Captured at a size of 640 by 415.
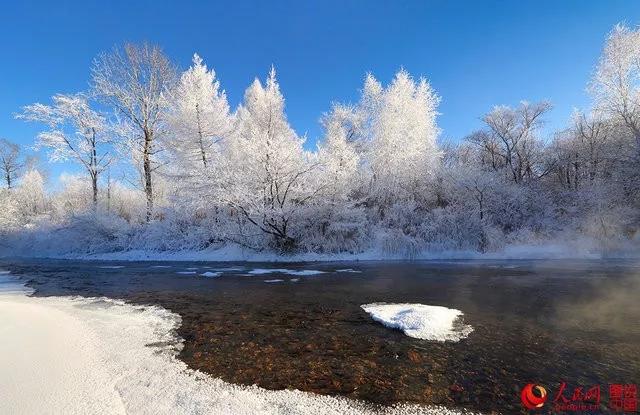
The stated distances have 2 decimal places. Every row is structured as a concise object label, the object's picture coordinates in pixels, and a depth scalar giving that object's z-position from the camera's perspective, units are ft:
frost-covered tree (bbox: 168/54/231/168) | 67.31
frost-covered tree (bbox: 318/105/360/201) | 60.49
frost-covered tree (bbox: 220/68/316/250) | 58.49
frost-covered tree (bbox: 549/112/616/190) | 75.82
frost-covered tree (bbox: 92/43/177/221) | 69.62
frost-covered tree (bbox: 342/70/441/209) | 73.26
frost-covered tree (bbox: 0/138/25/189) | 130.93
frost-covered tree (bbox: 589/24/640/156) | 63.77
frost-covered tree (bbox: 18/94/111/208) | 68.33
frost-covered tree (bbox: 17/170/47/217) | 138.82
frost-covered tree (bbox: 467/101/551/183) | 92.99
